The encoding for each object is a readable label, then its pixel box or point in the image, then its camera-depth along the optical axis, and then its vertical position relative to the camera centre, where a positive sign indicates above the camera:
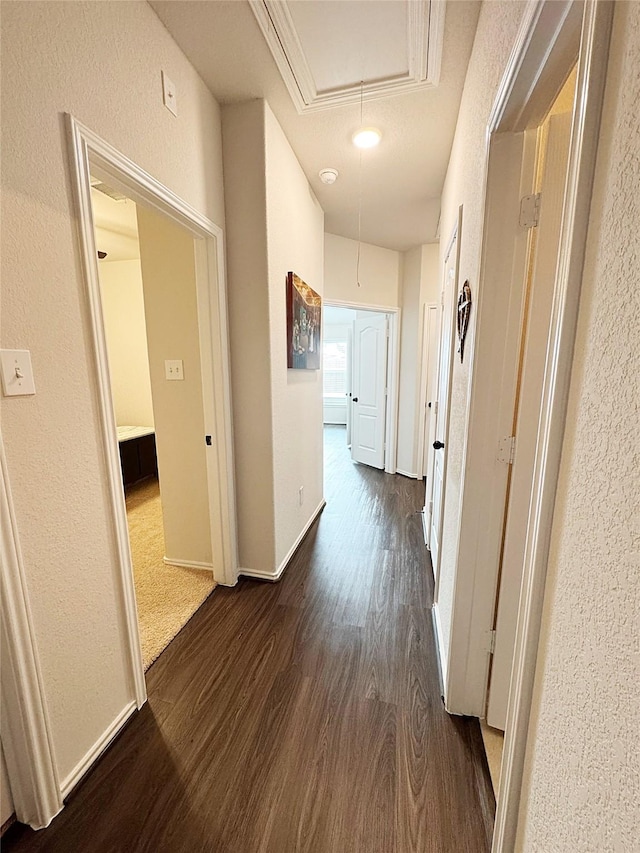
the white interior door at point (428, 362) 3.99 +0.04
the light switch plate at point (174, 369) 2.23 -0.02
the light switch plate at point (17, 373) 0.93 -0.02
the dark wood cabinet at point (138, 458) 3.72 -0.99
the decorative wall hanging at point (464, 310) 1.41 +0.22
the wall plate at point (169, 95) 1.46 +1.10
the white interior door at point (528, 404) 1.07 -0.12
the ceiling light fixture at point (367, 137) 2.04 +1.30
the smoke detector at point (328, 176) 2.49 +1.31
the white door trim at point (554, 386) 0.54 -0.04
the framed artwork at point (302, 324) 2.33 +0.29
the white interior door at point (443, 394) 1.90 -0.17
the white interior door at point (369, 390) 4.50 -0.31
